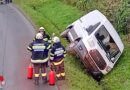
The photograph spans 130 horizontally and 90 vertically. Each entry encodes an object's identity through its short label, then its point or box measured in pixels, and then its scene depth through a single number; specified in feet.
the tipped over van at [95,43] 59.11
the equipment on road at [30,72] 54.63
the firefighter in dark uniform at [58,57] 53.01
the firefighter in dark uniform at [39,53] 51.72
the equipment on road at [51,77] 53.11
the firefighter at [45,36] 58.91
